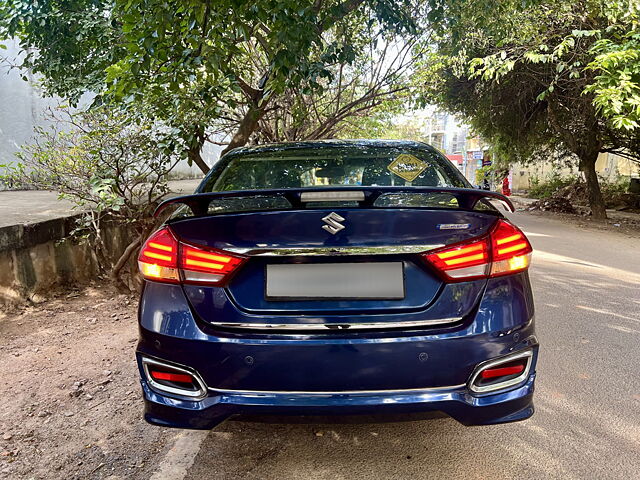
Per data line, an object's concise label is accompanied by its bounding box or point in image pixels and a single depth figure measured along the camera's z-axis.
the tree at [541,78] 7.15
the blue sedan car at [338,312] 1.66
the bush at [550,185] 18.67
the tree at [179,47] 3.41
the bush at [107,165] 3.95
